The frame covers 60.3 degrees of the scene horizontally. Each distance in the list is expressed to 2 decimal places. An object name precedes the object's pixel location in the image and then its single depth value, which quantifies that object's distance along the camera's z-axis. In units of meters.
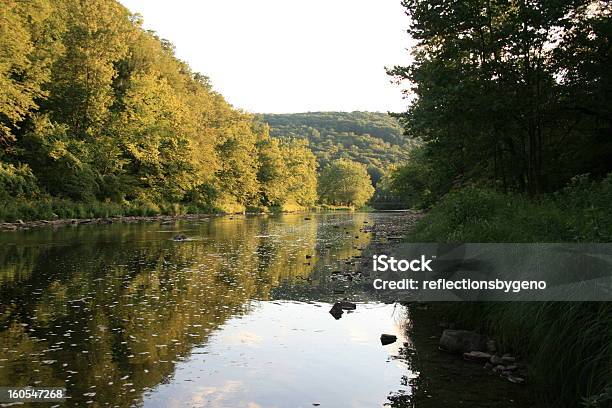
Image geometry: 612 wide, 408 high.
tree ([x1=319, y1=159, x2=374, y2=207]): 165.88
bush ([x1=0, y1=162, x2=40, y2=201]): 39.31
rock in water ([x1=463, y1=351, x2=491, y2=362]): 8.90
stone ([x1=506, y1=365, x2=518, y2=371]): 8.28
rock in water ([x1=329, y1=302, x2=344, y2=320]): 12.34
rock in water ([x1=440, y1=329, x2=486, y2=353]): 9.30
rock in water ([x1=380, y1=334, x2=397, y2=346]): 10.26
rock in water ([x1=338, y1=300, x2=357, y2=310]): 12.94
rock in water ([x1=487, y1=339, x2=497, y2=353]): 9.22
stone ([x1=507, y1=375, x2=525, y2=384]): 7.84
